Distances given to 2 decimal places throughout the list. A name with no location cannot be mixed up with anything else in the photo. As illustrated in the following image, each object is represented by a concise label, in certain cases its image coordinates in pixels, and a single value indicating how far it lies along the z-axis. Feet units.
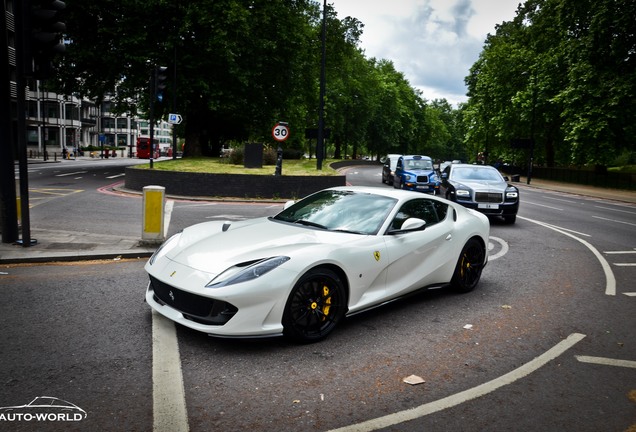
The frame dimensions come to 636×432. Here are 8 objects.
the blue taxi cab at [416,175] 74.02
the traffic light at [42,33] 23.31
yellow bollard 26.18
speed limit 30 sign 62.13
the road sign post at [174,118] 71.87
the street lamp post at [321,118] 74.59
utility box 73.82
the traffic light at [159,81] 57.38
